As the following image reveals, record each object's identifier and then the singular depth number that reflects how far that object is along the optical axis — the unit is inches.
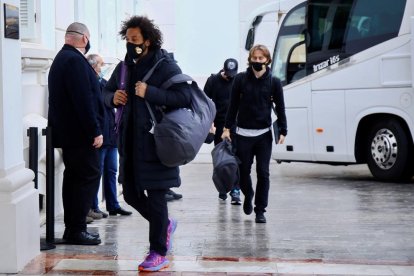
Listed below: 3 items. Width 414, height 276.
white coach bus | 538.9
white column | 277.6
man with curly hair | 277.9
